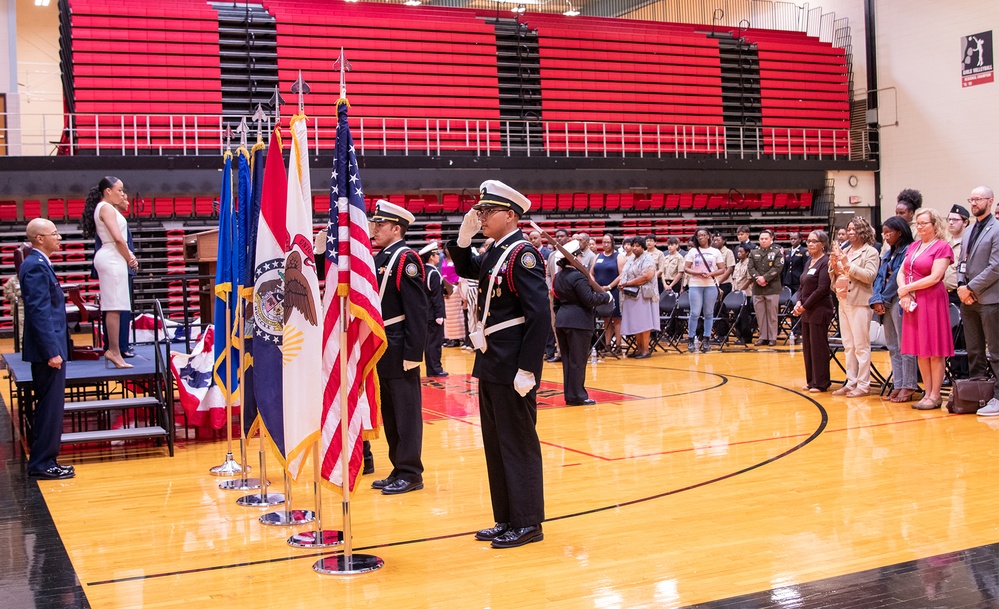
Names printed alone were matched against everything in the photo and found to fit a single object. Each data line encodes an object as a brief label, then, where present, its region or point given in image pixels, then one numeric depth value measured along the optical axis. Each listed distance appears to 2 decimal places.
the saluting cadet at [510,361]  4.21
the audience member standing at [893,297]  7.92
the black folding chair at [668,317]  13.12
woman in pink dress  7.42
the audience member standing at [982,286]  7.13
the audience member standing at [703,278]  12.32
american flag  4.07
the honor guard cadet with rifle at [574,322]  8.25
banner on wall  19.67
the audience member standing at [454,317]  13.75
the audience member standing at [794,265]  13.94
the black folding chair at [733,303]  13.23
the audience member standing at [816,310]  8.71
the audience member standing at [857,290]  8.16
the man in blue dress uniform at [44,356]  5.78
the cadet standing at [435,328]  9.18
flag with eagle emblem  4.39
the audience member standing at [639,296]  11.68
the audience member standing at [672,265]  13.65
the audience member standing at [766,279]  12.72
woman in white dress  6.80
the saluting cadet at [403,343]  5.43
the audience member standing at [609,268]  11.56
